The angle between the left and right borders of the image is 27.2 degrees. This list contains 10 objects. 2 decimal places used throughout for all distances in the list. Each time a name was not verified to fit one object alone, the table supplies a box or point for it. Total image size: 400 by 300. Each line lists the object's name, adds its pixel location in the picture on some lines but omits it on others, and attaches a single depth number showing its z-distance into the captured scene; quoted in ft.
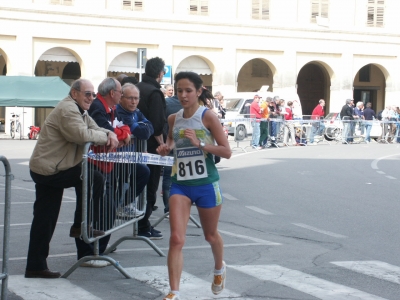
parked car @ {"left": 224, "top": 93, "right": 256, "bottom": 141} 115.75
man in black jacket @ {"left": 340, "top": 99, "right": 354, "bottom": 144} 120.06
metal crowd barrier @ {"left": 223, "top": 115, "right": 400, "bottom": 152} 106.22
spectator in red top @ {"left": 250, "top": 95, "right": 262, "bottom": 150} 97.60
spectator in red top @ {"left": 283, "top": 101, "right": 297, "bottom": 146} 106.01
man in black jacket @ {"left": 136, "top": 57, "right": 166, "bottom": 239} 32.73
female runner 21.72
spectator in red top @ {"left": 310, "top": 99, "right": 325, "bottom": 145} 115.76
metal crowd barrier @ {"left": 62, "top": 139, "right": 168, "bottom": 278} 24.04
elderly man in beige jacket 23.91
